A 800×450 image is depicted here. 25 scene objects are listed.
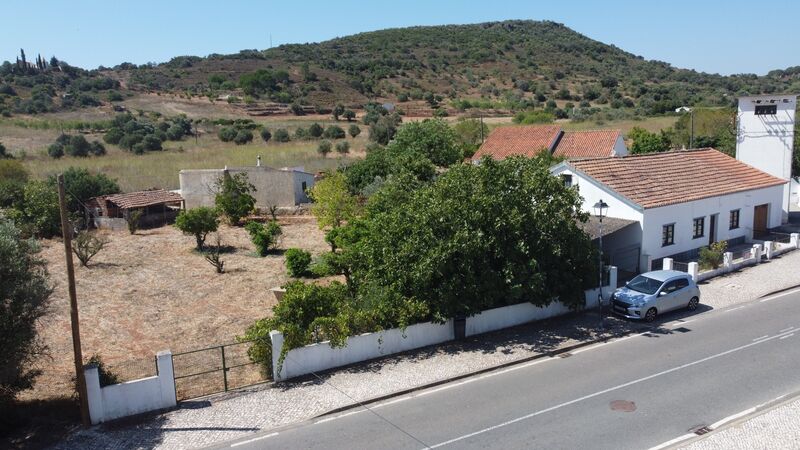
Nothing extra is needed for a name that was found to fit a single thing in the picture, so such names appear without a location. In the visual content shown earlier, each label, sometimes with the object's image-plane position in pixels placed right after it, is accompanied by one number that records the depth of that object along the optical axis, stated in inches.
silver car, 818.8
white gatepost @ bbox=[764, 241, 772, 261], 1095.0
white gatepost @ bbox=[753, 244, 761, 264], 1080.2
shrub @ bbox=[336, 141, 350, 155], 2383.1
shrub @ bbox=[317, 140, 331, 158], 2322.8
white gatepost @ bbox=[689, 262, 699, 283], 960.1
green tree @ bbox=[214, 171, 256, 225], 1508.4
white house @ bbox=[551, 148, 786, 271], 1042.7
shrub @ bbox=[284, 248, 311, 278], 1072.8
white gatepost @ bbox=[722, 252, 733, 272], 1040.0
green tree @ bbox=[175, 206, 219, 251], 1268.5
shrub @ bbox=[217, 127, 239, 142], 2731.3
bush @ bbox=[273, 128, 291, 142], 2743.6
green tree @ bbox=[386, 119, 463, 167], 1619.1
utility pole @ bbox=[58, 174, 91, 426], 537.0
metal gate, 628.7
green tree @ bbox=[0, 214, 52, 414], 528.7
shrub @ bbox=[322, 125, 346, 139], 2797.7
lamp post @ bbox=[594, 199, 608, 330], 795.9
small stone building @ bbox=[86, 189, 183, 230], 1486.2
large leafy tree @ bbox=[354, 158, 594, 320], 738.2
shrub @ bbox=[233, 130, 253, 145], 2684.5
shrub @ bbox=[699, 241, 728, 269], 1021.8
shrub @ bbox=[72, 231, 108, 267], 1145.4
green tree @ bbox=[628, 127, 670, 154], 1929.1
